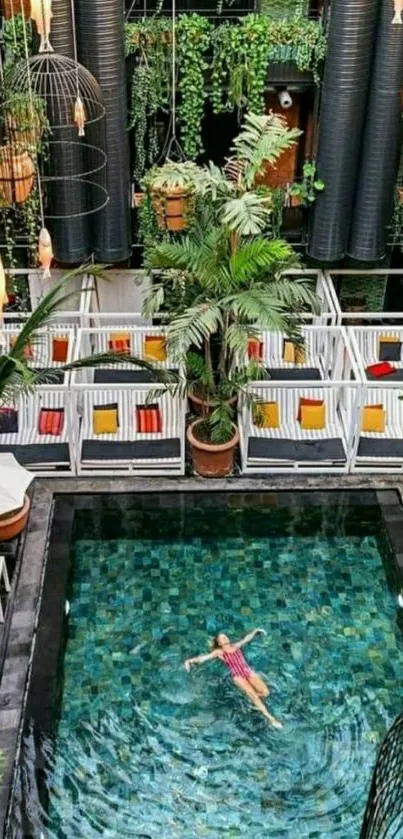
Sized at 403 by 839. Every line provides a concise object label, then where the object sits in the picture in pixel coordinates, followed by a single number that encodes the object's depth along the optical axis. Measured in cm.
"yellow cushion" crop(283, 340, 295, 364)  1340
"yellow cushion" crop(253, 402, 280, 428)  1175
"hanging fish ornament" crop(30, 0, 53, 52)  696
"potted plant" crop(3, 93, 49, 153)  1030
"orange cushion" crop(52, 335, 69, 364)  1313
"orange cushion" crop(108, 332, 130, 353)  1334
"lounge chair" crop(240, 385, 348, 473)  1162
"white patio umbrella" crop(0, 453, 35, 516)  1017
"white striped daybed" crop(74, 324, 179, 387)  1261
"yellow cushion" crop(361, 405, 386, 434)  1195
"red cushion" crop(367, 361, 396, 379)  1293
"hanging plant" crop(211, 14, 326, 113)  1177
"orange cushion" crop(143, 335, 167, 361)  1325
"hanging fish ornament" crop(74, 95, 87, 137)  817
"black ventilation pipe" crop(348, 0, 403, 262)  1173
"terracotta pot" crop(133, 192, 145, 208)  1309
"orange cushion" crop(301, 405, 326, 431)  1199
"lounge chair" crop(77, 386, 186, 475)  1159
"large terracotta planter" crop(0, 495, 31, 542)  1044
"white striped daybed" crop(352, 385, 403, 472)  1167
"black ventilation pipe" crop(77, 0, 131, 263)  1134
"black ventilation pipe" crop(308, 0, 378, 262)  1158
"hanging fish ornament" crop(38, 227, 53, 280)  834
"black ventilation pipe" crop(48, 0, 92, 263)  1132
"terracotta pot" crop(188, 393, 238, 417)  1170
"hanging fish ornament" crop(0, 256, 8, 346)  612
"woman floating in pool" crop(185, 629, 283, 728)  883
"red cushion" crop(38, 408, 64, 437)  1191
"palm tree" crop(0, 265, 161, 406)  934
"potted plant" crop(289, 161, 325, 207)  1266
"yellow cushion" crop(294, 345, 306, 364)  1136
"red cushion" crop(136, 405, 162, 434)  1202
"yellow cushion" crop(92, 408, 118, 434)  1191
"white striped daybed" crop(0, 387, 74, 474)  1148
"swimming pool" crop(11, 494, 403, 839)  795
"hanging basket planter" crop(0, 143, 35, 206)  1030
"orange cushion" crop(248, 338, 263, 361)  1314
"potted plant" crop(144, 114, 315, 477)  1002
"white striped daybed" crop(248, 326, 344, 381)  1285
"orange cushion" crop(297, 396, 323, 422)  1214
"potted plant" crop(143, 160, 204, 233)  1166
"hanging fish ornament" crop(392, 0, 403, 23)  850
